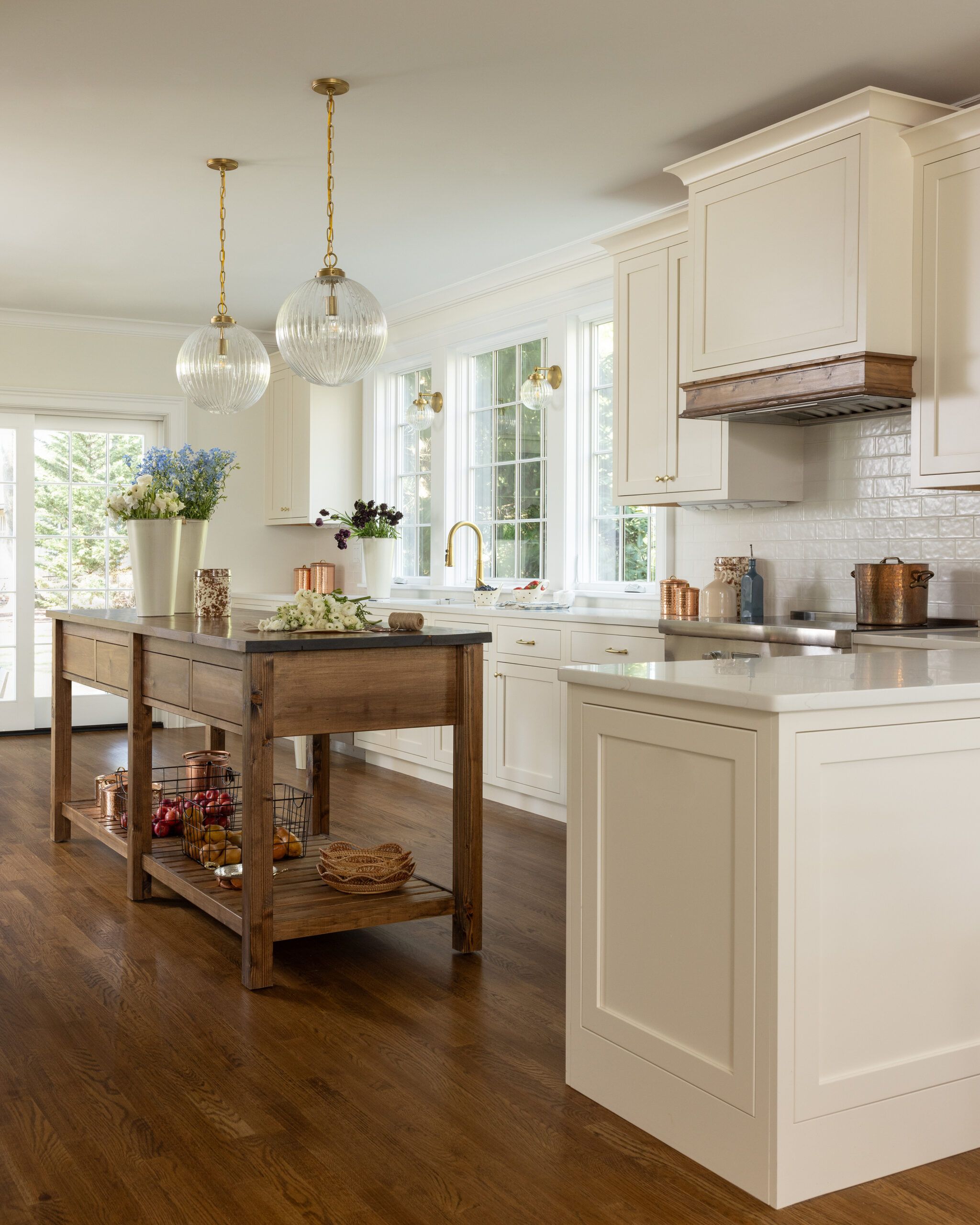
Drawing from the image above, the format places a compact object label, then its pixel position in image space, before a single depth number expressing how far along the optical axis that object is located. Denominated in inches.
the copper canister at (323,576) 286.7
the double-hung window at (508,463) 236.7
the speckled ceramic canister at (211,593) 155.2
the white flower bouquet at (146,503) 160.9
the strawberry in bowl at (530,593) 215.5
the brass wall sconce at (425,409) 262.2
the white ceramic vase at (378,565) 257.0
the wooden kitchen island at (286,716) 114.1
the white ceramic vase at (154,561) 160.9
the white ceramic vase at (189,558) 165.0
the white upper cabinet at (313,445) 289.3
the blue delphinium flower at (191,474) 163.5
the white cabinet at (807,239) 138.1
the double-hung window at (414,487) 275.6
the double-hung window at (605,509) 213.2
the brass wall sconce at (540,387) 223.0
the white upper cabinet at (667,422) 170.4
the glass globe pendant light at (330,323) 142.8
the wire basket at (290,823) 142.0
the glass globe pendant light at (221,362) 171.5
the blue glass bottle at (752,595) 173.8
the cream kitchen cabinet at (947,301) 134.4
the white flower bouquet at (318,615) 122.7
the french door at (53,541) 285.1
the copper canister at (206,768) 172.9
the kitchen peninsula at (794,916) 72.2
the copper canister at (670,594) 181.6
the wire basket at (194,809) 148.3
